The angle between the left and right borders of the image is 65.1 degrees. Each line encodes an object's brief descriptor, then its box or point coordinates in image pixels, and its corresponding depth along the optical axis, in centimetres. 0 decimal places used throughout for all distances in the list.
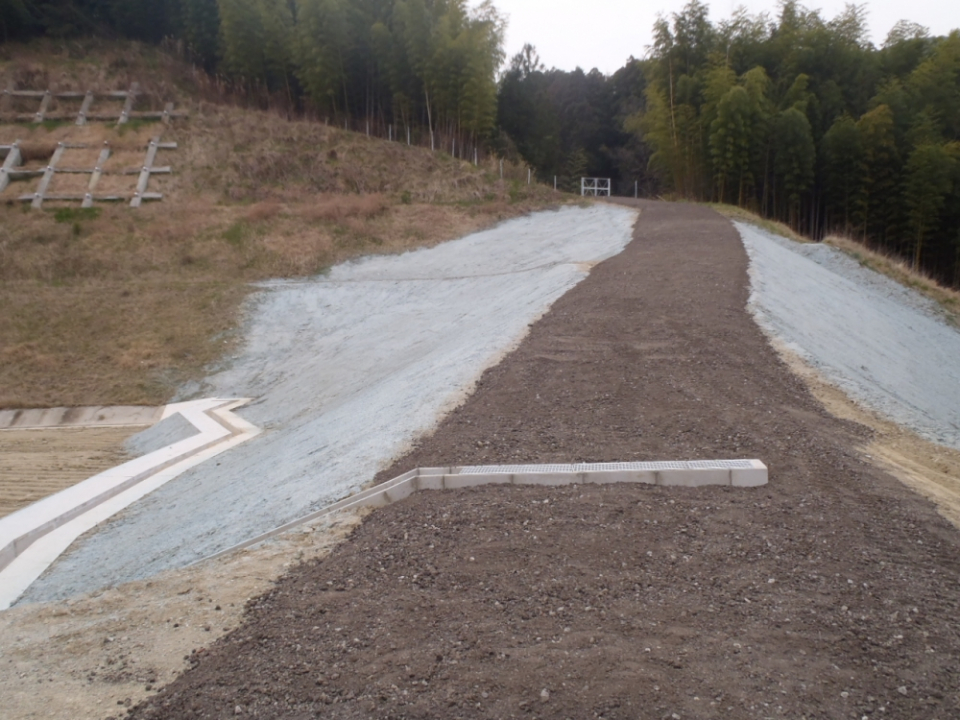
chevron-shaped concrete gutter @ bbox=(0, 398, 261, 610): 633
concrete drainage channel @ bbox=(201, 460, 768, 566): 494
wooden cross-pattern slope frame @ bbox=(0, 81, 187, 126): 2747
